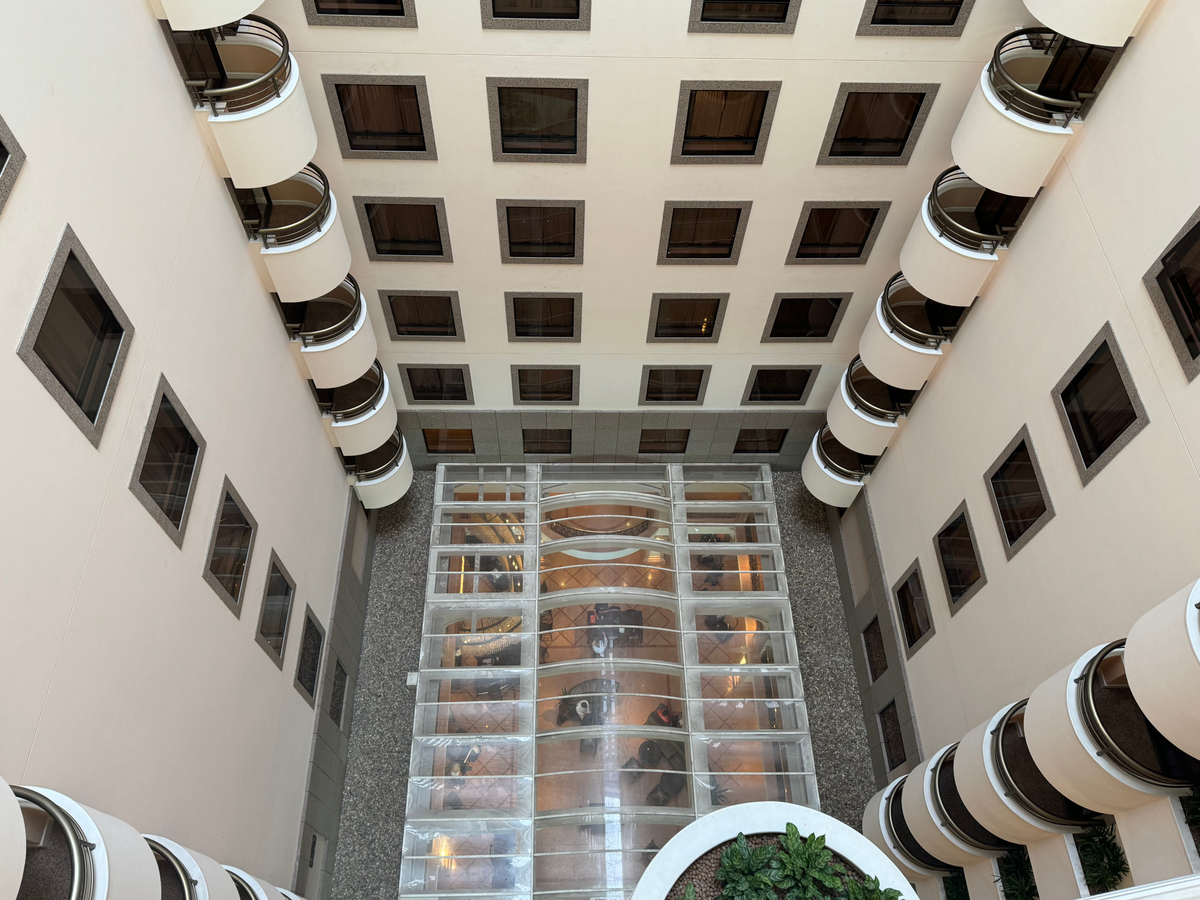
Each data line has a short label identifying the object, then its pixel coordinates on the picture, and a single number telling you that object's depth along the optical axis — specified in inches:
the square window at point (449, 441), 706.8
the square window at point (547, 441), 711.7
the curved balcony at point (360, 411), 588.7
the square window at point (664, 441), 714.8
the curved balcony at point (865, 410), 603.8
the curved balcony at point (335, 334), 531.8
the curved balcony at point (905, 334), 547.2
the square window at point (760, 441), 717.9
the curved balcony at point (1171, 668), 265.6
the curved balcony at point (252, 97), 414.6
